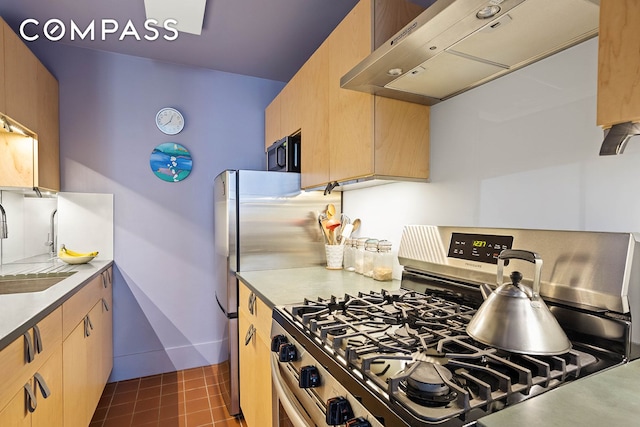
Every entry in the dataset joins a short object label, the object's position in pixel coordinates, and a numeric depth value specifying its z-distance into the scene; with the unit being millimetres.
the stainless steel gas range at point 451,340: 613
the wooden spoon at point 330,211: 2246
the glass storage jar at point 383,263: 1699
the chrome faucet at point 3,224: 2016
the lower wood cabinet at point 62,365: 1019
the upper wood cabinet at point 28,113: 1652
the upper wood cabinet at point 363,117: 1354
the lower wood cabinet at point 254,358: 1459
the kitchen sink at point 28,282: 1732
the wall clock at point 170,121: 2645
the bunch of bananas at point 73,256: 2137
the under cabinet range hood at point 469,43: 801
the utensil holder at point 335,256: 2102
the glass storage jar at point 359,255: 1906
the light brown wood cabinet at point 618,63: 597
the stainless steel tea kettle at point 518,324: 727
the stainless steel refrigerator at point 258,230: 2041
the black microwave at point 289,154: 2264
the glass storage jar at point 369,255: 1777
